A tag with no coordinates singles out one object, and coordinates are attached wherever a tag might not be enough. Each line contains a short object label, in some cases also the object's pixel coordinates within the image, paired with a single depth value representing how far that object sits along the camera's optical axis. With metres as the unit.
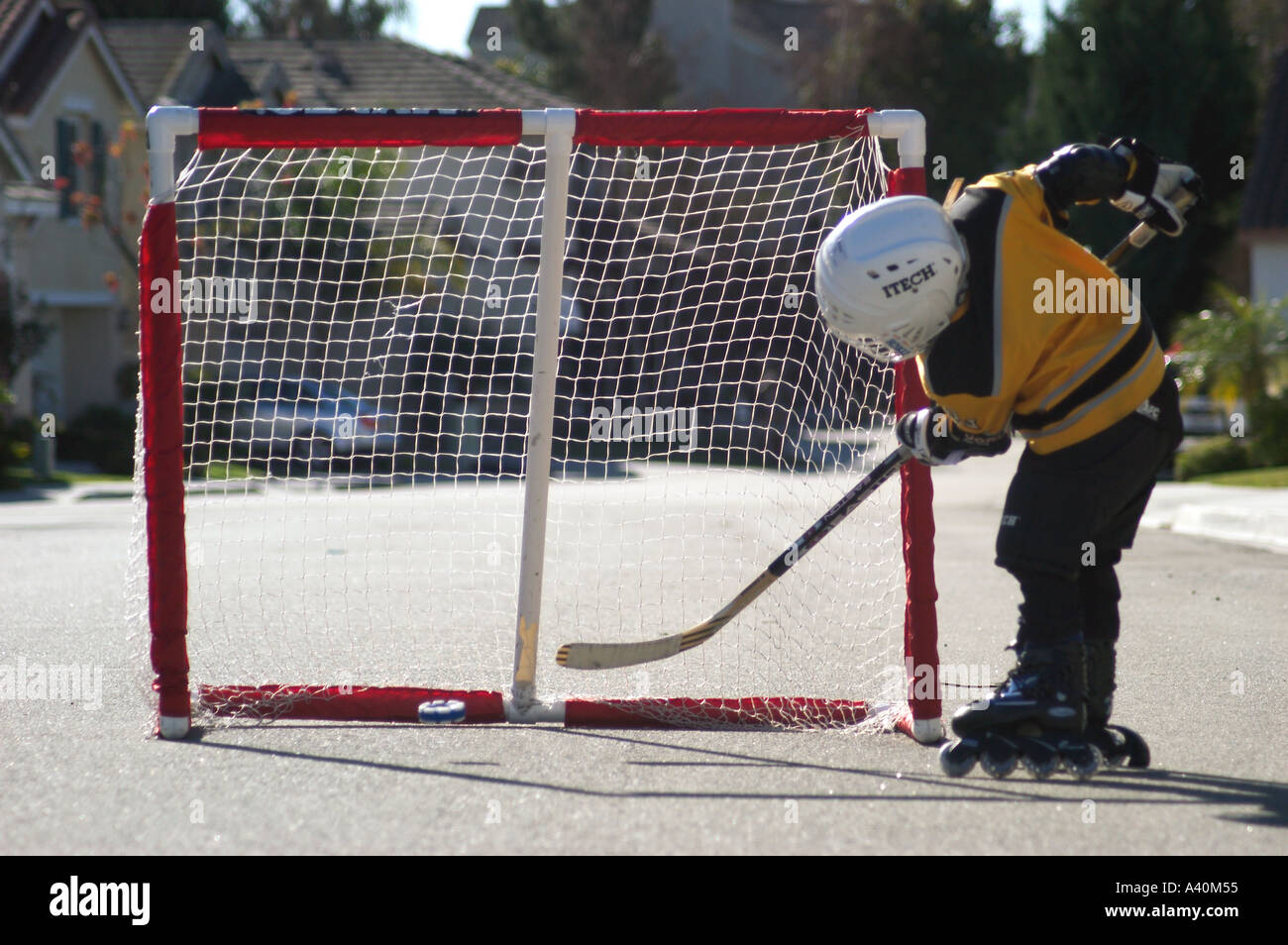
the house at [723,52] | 40.97
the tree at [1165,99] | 24.70
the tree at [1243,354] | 16.14
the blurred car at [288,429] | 13.69
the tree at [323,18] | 45.50
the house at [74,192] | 22.80
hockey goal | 4.51
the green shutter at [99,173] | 23.62
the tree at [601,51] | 38.28
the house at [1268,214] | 21.55
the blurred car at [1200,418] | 20.27
